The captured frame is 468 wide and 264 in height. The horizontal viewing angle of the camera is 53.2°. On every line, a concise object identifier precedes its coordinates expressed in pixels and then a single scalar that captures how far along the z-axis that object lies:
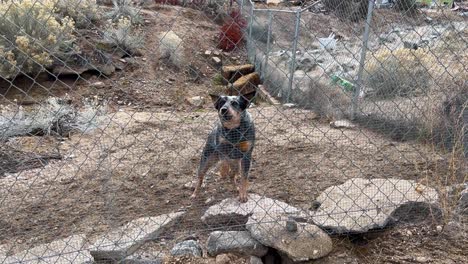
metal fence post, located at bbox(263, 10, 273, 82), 7.78
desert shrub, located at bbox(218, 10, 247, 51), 9.71
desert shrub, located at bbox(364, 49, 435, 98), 5.53
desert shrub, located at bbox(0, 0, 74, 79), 7.74
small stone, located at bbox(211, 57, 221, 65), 10.64
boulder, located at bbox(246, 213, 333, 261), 2.93
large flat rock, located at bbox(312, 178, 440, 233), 3.16
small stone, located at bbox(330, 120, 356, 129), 5.75
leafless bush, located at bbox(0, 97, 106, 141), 5.85
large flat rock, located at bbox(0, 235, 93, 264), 2.81
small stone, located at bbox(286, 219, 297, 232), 3.00
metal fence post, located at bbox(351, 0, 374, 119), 5.78
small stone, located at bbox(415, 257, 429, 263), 3.04
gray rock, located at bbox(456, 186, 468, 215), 3.33
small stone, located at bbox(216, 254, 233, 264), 2.89
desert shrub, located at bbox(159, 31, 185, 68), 9.84
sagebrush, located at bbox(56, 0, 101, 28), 9.26
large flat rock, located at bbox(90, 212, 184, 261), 2.91
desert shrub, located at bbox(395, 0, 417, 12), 8.47
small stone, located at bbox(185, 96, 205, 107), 8.13
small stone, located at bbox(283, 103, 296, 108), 7.23
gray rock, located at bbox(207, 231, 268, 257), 2.99
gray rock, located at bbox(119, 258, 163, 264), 2.89
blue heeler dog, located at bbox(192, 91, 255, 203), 3.74
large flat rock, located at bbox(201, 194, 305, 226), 3.33
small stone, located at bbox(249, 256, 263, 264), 2.98
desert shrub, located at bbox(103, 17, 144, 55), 9.29
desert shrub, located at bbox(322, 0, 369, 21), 8.43
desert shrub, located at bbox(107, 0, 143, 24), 10.51
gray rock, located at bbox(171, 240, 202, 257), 2.93
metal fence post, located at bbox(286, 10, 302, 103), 7.03
